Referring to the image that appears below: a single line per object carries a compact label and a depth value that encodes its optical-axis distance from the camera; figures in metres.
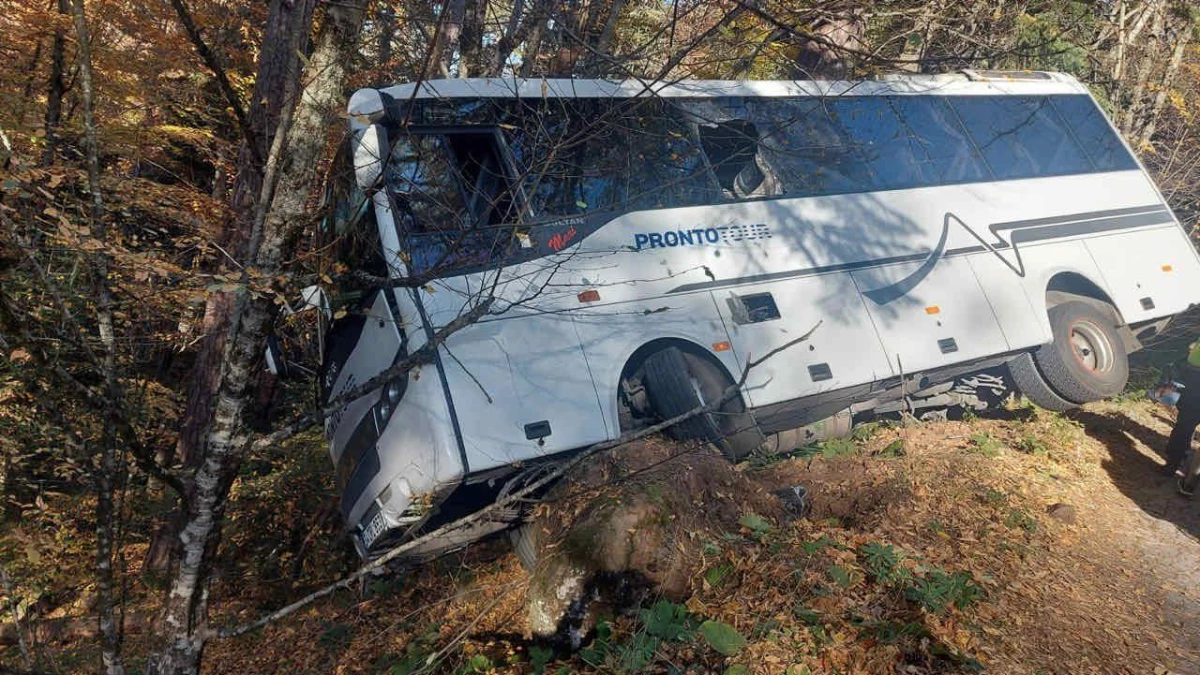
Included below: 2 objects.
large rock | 5.06
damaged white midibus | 5.86
